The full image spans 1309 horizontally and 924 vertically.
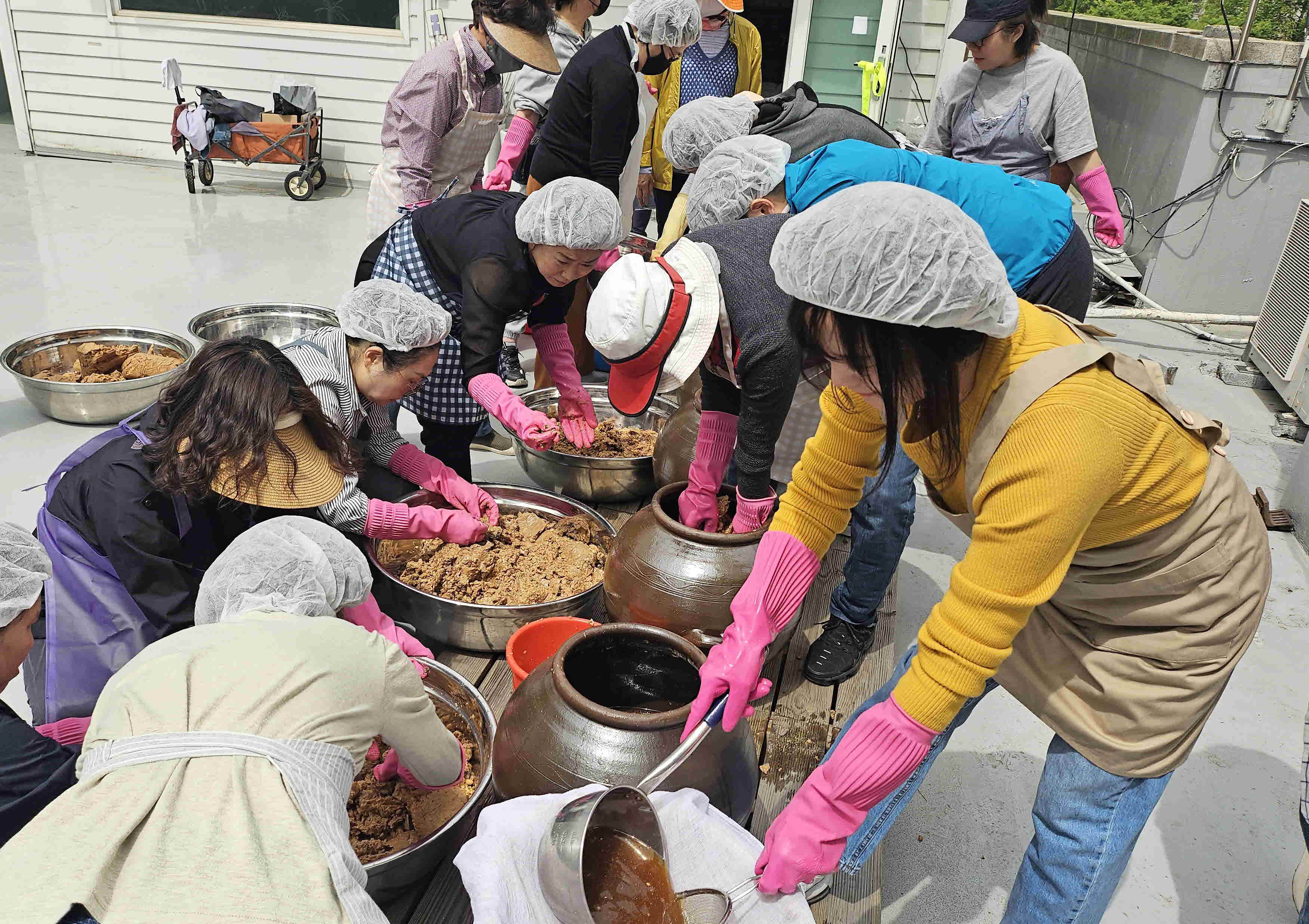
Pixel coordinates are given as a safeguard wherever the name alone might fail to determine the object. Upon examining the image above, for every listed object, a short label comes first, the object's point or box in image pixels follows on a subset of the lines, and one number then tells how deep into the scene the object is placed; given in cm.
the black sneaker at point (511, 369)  400
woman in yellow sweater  107
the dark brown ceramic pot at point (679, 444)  251
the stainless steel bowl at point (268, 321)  412
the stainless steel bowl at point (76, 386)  336
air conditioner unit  432
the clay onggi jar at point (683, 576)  184
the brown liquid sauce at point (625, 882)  129
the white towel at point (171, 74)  692
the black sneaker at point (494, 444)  354
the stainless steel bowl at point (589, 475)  275
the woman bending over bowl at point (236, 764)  103
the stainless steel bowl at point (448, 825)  147
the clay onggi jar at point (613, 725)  142
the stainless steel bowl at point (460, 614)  204
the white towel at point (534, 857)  125
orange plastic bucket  202
